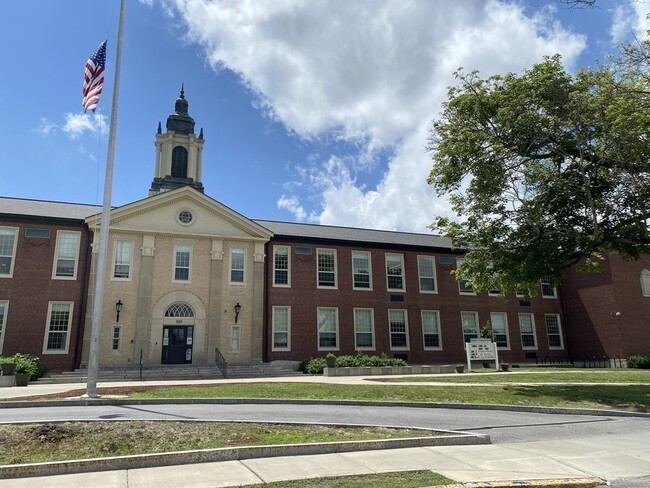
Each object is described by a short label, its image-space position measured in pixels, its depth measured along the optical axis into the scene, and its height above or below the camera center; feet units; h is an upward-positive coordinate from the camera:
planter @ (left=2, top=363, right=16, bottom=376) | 72.69 -1.58
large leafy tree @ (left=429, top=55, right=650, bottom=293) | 61.77 +22.26
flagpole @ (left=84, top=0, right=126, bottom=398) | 51.66 +13.05
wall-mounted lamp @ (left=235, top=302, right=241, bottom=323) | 100.04 +8.76
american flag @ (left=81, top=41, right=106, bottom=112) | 58.80 +32.25
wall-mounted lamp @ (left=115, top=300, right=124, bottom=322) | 92.32 +8.63
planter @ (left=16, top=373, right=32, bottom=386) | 73.41 -3.19
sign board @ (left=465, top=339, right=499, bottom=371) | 93.61 -0.15
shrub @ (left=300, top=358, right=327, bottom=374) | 94.89 -2.53
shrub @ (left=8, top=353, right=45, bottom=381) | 77.26 -1.19
